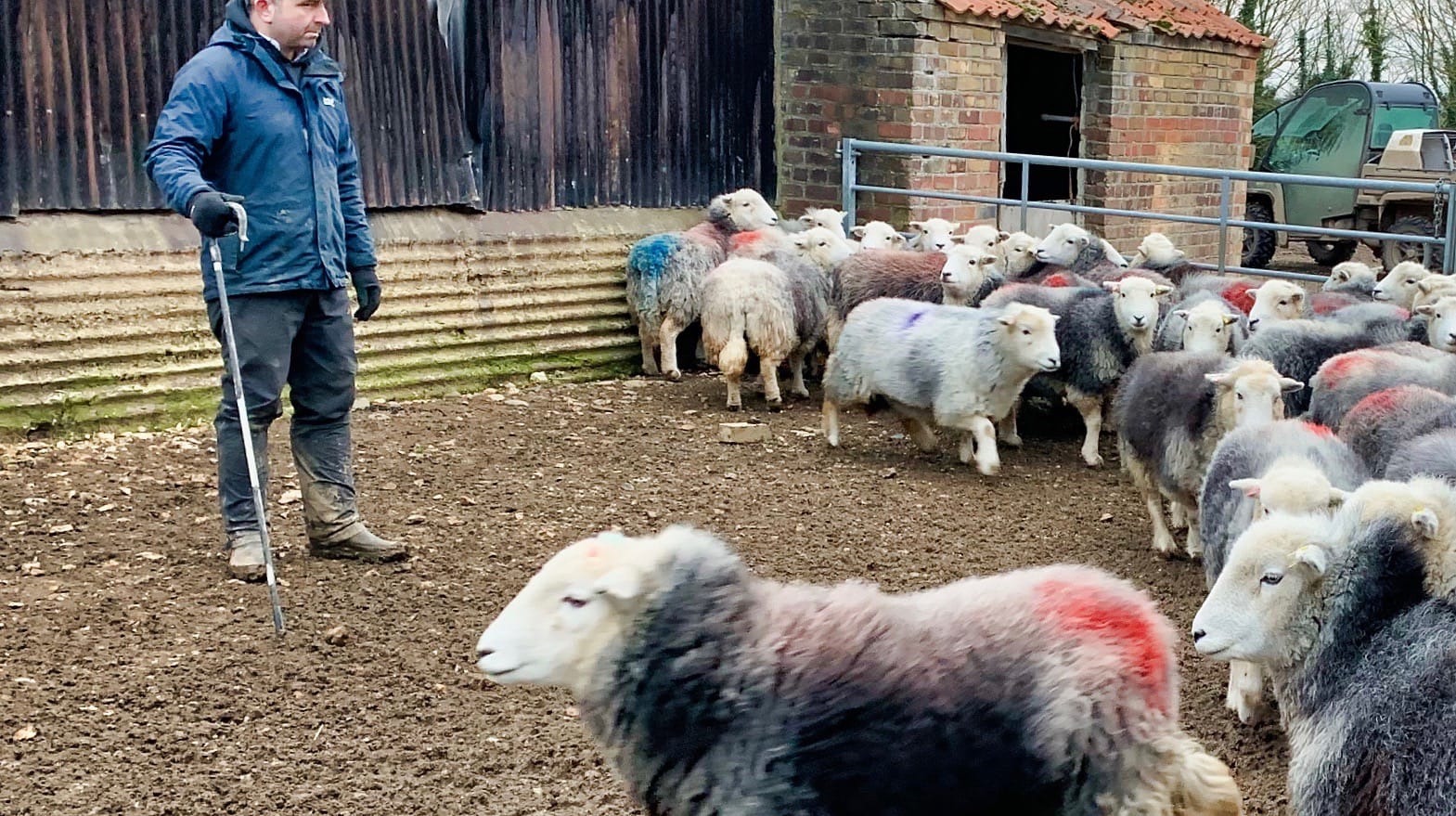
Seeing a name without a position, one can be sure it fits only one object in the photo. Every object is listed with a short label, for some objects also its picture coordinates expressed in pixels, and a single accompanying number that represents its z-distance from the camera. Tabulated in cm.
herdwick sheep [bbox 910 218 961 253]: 1021
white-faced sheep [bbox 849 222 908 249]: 1038
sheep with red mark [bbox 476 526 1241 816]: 273
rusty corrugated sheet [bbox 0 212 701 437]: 744
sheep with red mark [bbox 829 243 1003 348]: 900
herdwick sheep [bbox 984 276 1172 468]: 755
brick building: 1107
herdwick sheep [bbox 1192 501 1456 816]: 295
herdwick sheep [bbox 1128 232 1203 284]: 948
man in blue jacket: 498
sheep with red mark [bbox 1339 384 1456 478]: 486
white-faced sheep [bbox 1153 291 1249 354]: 705
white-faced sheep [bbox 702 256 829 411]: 882
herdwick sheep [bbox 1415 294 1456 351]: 659
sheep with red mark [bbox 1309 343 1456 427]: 565
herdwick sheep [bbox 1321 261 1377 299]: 902
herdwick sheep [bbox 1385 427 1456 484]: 432
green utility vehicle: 1753
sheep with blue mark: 991
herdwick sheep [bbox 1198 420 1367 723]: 407
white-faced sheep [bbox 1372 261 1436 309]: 827
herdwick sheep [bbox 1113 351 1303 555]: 556
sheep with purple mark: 730
